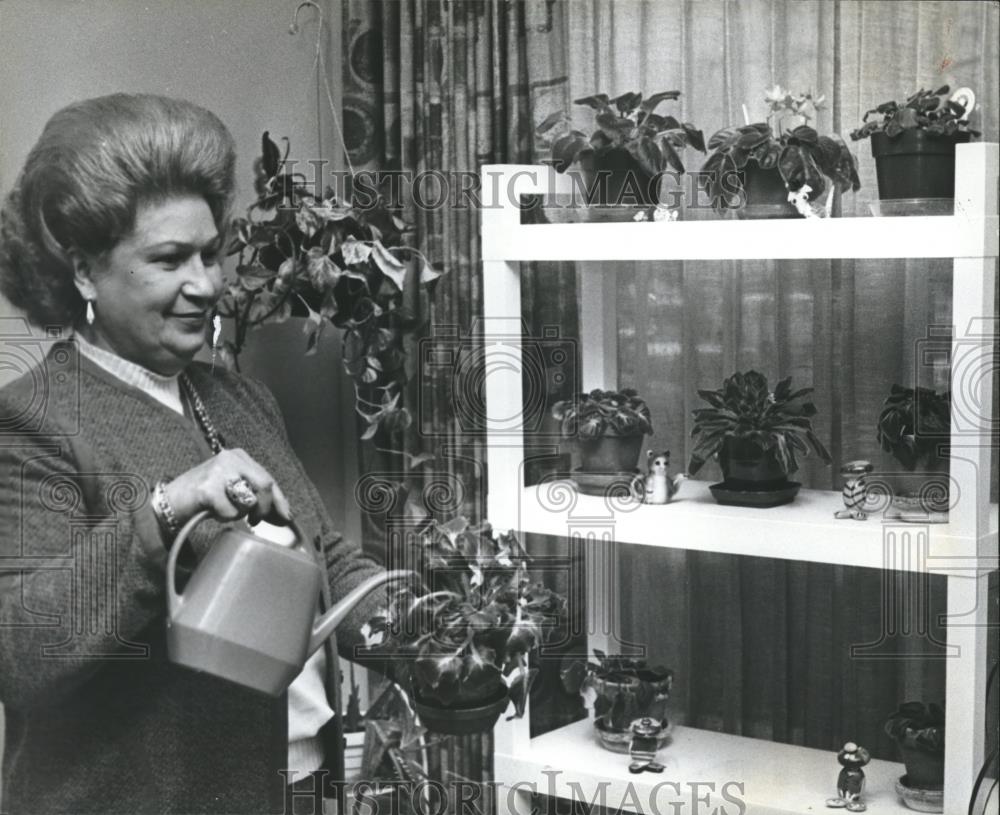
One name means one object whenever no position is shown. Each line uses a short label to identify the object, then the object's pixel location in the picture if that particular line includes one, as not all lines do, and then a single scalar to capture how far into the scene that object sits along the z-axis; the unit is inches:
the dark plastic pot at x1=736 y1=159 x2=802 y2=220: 78.4
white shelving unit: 72.6
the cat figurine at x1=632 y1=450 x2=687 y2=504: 84.4
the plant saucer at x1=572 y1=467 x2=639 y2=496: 85.6
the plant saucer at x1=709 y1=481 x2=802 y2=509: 81.0
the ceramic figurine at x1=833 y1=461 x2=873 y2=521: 78.8
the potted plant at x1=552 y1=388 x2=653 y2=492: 85.0
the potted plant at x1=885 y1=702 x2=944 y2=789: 78.4
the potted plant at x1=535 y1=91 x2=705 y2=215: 80.8
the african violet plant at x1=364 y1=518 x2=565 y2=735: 72.7
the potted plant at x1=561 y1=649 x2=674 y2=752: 87.5
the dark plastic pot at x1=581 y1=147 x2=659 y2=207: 82.0
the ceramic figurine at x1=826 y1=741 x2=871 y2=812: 80.0
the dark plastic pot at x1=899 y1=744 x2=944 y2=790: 78.5
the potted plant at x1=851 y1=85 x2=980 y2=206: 74.7
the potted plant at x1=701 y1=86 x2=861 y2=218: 77.0
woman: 63.4
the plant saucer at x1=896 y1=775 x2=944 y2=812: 78.4
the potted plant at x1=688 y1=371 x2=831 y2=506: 80.5
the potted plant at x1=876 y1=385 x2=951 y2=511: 77.6
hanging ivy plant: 74.8
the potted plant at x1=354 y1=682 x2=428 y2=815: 79.6
